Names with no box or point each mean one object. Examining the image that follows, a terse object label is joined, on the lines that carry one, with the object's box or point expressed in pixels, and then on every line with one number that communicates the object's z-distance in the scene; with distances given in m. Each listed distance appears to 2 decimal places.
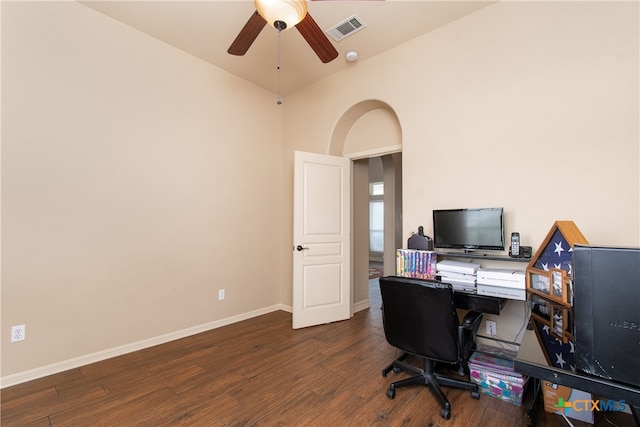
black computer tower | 0.78
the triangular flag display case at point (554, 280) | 1.44
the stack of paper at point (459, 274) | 2.40
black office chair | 1.86
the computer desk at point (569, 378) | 0.82
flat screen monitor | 2.47
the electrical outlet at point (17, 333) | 2.29
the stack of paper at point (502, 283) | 2.12
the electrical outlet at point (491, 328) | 2.63
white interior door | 3.58
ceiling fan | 1.78
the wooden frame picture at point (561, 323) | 1.32
